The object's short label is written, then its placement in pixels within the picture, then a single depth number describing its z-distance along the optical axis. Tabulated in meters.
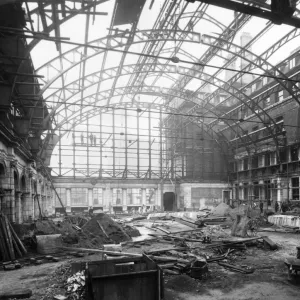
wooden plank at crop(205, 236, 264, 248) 13.05
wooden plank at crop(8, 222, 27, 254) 11.73
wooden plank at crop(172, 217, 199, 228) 22.03
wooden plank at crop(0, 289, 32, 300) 7.02
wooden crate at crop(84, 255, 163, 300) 5.81
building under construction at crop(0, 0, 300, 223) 16.36
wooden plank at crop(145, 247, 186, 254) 11.43
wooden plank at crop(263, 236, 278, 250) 12.75
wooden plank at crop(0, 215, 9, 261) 10.73
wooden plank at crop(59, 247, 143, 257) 10.47
